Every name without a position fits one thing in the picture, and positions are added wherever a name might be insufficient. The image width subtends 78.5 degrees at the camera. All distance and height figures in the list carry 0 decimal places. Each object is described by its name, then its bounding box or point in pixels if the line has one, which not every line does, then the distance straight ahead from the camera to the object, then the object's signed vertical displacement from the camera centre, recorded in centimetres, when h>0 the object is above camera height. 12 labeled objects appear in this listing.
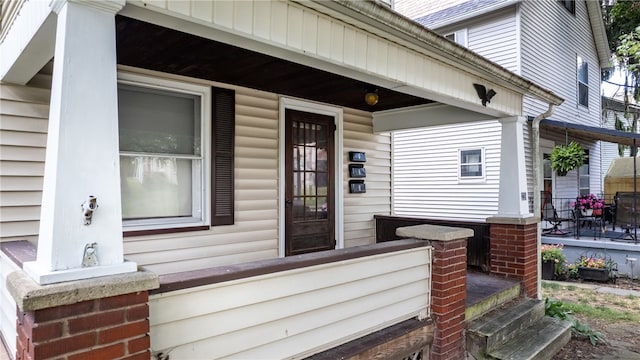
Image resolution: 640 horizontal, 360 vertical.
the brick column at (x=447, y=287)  309 -76
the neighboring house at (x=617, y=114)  1614 +347
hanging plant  782 +72
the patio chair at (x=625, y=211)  782 -37
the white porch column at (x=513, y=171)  450 +26
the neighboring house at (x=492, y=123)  867 +252
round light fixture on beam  411 +102
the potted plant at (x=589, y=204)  841 -23
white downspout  475 +34
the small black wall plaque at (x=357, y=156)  509 +48
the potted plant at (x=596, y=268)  672 -131
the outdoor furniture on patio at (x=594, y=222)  799 -67
